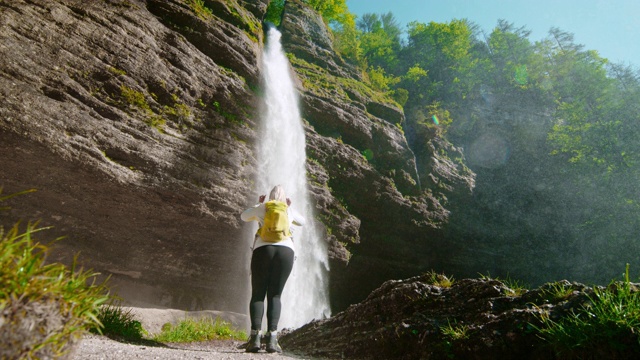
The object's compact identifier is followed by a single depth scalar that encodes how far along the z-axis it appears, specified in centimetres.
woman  443
